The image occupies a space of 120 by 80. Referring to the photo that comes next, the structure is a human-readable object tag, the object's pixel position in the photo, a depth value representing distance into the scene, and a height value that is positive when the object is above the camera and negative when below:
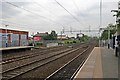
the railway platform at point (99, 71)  5.23 -1.86
